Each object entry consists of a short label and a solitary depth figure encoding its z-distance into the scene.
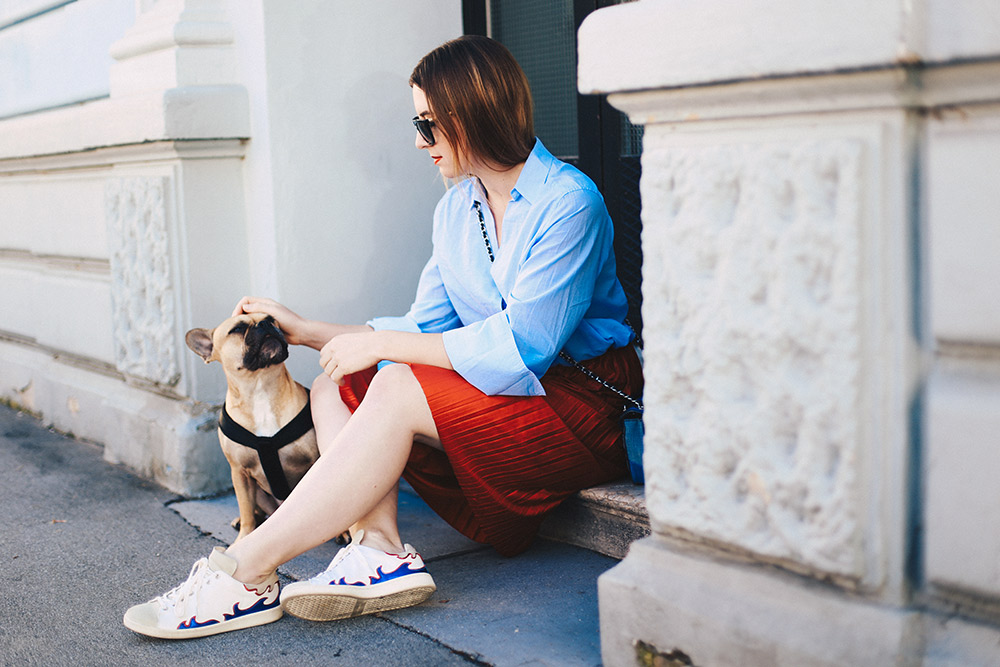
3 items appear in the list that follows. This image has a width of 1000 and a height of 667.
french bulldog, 3.01
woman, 2.46
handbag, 2.68
